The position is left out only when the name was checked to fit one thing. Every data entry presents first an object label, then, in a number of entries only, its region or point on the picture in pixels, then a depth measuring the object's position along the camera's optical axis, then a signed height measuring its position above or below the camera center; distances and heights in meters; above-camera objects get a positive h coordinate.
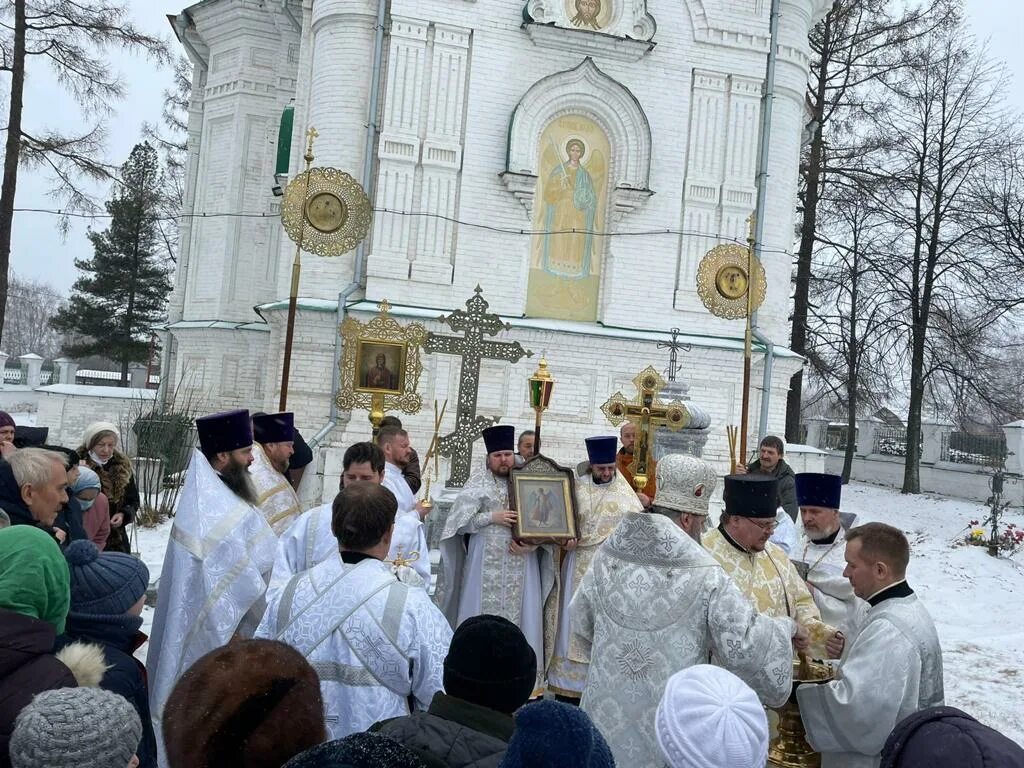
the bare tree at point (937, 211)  20.17 +5.51
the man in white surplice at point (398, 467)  5.73 -0.40
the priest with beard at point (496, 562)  5.85 -0.94
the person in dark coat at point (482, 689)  2.25 -0.70
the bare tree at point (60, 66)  16.86 +5.79
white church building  14.55 +3.99
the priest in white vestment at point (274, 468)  5.11 -0.42
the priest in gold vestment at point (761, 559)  3.76 -0.51
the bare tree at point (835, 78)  21.27 +8.76
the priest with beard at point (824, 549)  4.25 -0.52
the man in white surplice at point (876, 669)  3.20 -0.77
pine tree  30.88 +3.39
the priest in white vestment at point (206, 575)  4.04 -0.82
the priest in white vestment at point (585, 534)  5.75 -0.68
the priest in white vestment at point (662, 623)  3.24 -0.70
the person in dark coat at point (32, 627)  2.38 -0.68
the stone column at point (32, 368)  27.59 +0.25
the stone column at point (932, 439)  19.70 +0.34
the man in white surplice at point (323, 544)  3.95 -0.65
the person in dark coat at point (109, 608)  2.82 -0.71
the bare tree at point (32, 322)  73.06 +4.49
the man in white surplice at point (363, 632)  3.00 -0.75
